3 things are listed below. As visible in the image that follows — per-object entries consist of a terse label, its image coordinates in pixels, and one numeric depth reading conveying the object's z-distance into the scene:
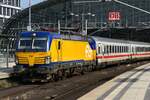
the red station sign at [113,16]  90.69
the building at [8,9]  110.22
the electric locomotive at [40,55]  25.67
